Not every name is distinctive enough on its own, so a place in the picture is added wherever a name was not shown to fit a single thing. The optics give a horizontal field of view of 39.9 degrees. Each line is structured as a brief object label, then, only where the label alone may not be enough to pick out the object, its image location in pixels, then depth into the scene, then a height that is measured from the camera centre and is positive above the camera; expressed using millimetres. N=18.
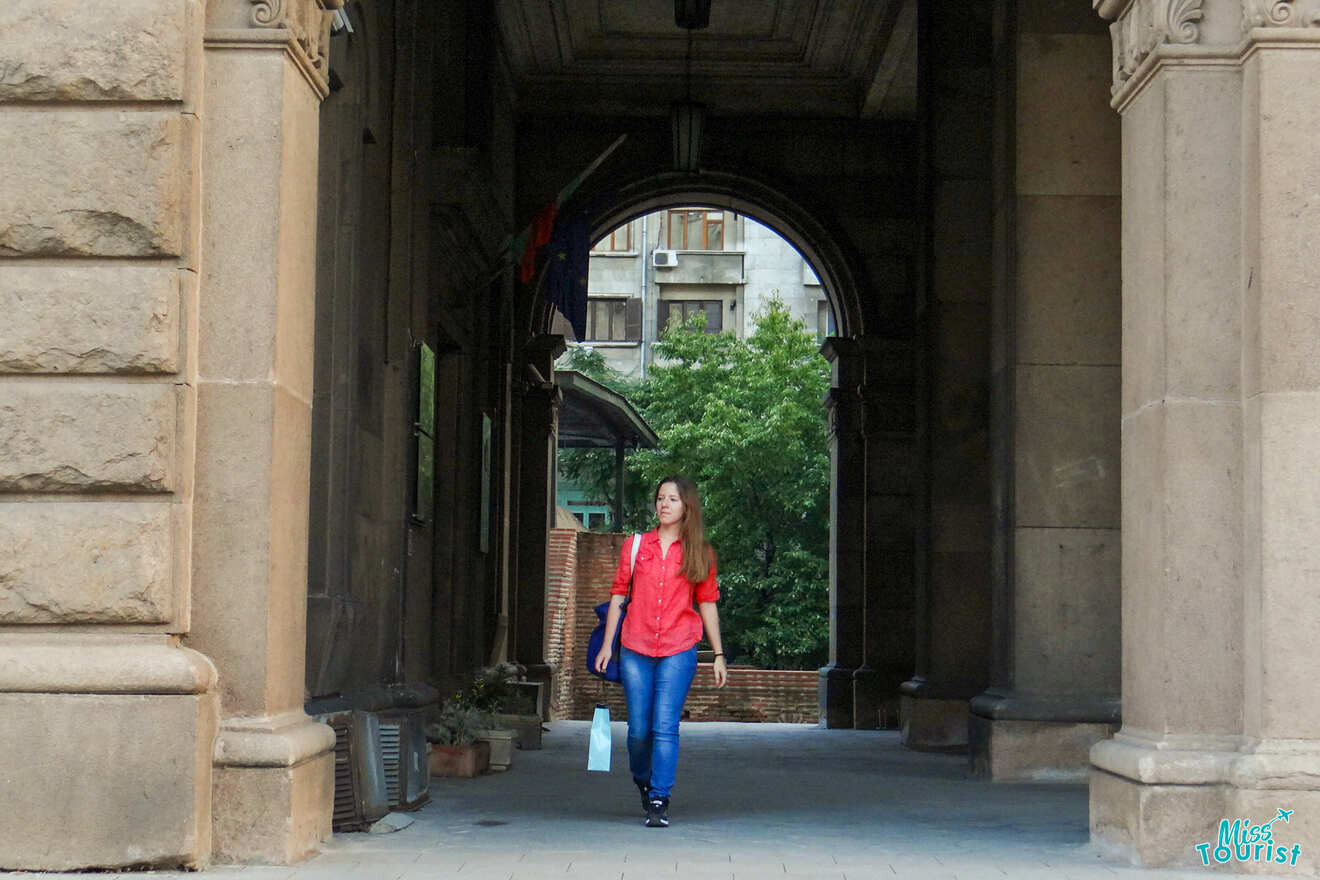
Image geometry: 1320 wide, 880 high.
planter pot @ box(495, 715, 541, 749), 14688 -1549
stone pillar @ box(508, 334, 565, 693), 22491 +366
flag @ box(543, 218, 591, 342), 19375 +2885
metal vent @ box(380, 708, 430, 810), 8602 -1085
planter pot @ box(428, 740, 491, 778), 11172 -1371
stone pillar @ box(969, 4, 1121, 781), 10758 +800
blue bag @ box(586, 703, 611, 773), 8094 -919
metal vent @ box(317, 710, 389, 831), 7777 -1026
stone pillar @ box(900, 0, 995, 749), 14672 +1170
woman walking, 8406 -402
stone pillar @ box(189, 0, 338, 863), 6652 +377
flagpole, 16280 +3225
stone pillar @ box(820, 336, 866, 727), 20719 +136
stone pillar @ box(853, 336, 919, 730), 20219 +61
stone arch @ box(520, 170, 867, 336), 21453 +3993
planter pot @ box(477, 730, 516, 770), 11953 -1374
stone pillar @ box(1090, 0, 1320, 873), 6586 +405
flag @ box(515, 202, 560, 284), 17797 +3003
